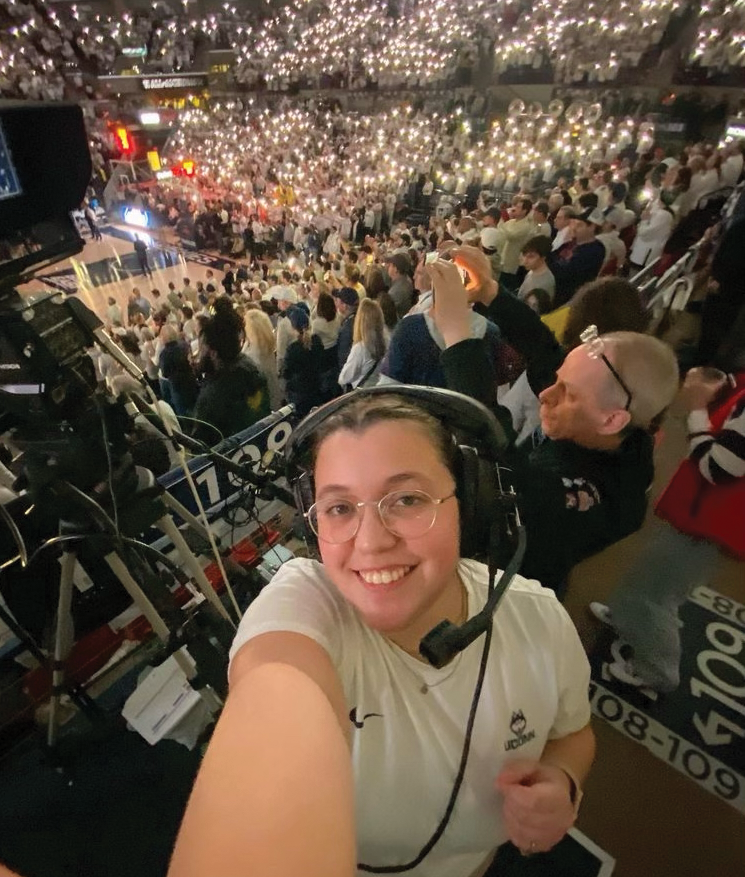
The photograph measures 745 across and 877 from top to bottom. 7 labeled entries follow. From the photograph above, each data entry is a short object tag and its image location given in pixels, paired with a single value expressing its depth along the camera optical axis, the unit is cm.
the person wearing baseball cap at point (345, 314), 353
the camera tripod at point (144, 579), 126
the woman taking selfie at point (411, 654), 75
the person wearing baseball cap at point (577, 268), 370
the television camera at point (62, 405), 109
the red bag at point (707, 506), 171
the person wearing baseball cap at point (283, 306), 399
